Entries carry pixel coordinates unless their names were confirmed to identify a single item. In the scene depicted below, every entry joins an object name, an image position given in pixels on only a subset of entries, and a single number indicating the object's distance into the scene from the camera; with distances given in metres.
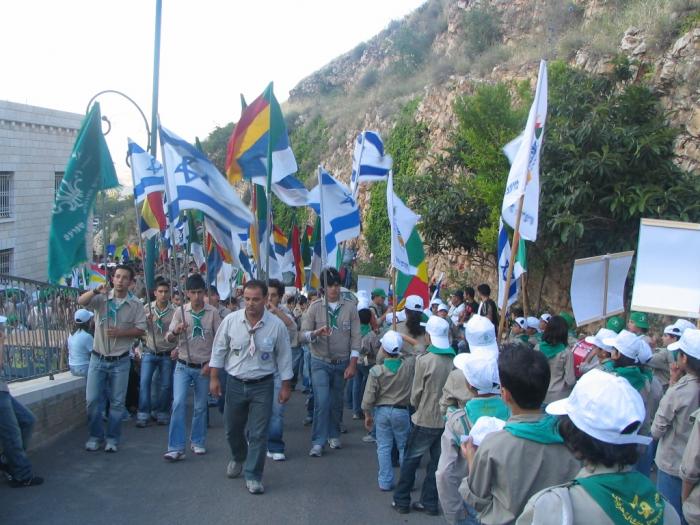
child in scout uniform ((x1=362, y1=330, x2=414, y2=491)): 6.76
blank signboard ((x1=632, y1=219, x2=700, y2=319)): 6.98
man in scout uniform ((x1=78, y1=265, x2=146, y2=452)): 7.75
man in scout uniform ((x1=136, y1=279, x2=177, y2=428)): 9.19
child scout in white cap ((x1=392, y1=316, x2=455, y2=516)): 6.03
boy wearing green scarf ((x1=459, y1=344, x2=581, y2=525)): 3.13
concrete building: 24.81
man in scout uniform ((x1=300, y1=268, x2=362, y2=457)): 8.18
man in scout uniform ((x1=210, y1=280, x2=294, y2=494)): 6.70
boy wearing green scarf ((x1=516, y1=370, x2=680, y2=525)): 2.53
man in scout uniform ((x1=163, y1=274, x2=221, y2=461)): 7.53
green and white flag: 7.29
